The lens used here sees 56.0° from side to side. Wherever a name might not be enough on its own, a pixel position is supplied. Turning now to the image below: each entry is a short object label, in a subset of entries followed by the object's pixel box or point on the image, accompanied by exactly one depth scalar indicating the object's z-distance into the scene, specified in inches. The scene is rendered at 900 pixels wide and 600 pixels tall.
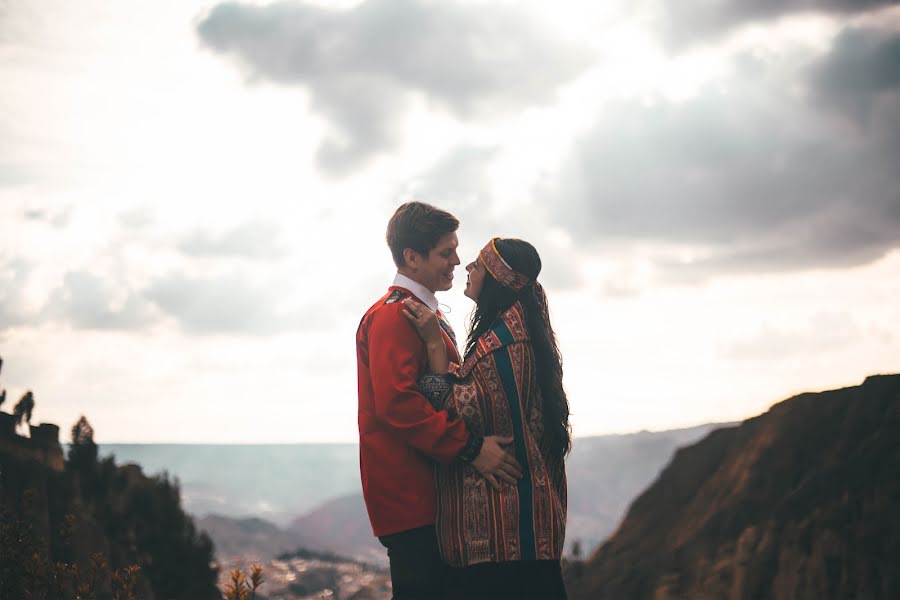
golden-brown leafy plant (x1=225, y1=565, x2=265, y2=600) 167.9
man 160.2
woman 160.6
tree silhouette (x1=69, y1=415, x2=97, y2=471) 1114.7
